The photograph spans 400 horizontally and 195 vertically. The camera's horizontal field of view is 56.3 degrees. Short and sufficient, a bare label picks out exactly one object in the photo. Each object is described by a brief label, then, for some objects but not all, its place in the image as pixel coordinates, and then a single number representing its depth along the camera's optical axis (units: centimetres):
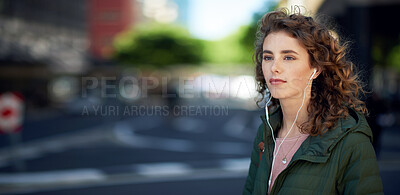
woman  168
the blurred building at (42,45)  2433
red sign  782
